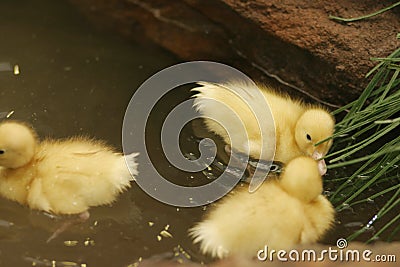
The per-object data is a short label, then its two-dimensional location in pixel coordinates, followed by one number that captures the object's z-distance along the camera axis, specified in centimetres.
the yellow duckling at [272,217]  250
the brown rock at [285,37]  266
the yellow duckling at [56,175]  256
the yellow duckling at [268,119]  260
